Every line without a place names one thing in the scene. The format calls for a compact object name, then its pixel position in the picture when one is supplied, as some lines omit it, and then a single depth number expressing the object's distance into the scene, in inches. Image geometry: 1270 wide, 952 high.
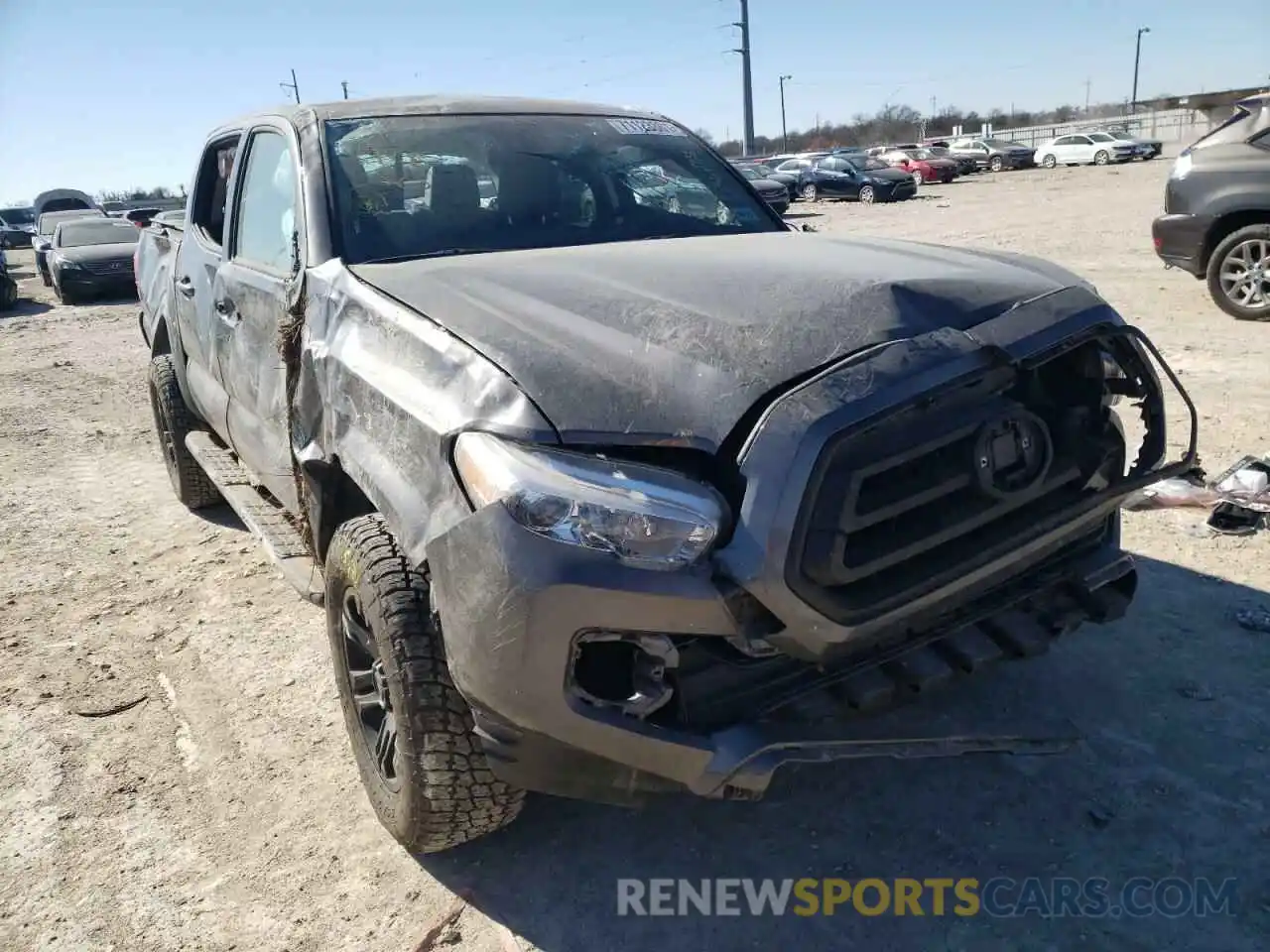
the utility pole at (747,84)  2097.7
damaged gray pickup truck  75.5
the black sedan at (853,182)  1122.7
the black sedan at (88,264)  666.2
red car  1419.8
